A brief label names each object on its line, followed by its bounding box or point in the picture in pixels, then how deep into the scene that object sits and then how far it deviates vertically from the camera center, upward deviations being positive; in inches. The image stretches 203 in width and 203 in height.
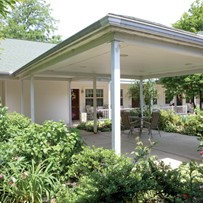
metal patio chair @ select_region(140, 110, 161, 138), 378.6 -36.5
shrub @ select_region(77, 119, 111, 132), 491.8 -58.5
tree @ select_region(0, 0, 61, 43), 1274.6 +477.7
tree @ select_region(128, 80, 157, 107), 660.7 +28.9
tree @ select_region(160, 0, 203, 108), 576.1 +54.9
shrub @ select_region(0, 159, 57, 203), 141.6 -53.4
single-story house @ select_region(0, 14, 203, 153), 178.1 +53.0
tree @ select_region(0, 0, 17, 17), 141.1 +63.3
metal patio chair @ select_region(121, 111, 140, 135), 394.0 -39.7
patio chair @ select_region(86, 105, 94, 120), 689.0 -35.7
